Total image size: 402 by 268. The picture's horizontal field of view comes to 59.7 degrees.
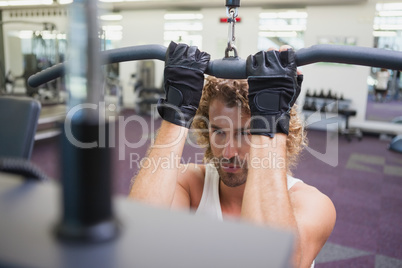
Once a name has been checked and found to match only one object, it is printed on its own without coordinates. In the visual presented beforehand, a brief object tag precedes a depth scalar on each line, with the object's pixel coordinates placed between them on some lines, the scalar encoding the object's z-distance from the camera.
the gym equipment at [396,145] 3.36
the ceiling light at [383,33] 7.55
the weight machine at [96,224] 0.22
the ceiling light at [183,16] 9.05
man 0.91
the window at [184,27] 9.09
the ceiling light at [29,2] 8.73
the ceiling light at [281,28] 8.31
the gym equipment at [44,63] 8.22
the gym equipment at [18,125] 1.25
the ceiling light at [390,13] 7.36
